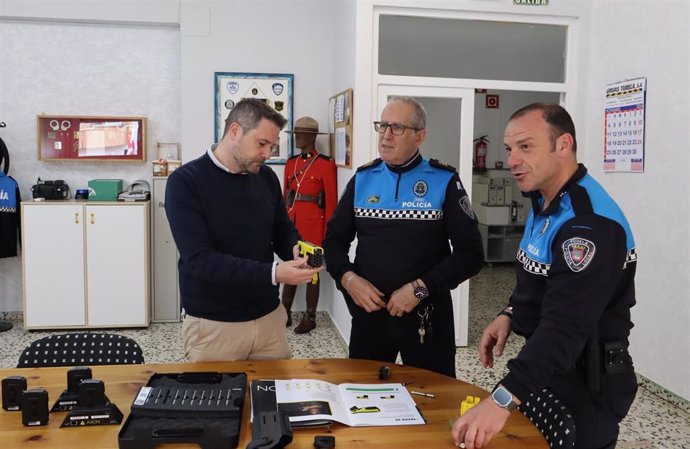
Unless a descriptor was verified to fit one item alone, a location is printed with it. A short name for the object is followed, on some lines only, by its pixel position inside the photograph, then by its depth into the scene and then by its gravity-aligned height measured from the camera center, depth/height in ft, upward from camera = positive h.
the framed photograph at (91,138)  17.57 +1.26
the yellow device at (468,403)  5.37 -1.90
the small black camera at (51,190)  16.69 -0.24
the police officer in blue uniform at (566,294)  4.90 -0.90
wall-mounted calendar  12.71 +1.36
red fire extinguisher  29.63 +1.64
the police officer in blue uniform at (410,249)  7.91 -0.82
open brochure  5.24 -1.97
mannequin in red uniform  16.87 -0.11
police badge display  17.75 +2.66
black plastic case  4.76 -1.90
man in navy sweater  7.32 -0.58
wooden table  4.88 -2.01
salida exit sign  14.46 +4.37
